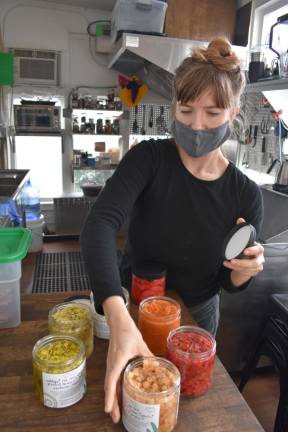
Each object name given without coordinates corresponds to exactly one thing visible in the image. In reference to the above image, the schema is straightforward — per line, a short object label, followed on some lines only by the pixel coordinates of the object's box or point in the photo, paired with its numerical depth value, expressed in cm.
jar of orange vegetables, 76
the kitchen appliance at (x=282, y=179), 203
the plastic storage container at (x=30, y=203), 259
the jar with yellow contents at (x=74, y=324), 73
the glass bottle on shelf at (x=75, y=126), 315
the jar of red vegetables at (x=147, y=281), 91
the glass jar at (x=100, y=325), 78
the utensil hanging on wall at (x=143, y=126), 329
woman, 88
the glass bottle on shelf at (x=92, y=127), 318
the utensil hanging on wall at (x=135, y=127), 328
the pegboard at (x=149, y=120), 326
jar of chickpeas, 54
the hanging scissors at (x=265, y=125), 234
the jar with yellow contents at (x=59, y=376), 59
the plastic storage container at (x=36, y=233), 243
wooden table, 58
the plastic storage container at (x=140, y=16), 225
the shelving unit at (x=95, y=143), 319
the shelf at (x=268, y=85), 163
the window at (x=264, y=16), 237
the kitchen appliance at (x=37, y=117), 296
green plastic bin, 81
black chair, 134
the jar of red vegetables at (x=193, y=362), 64
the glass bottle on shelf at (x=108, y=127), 321
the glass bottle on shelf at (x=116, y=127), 324
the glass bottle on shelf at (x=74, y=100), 308
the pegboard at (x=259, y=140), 230
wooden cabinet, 238
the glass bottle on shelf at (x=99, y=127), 321
